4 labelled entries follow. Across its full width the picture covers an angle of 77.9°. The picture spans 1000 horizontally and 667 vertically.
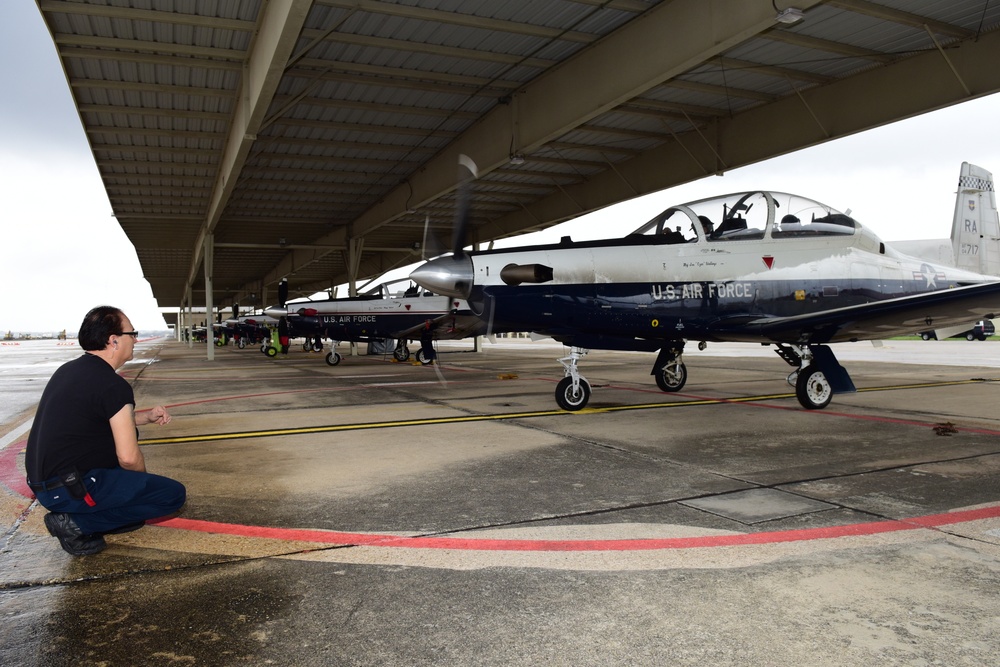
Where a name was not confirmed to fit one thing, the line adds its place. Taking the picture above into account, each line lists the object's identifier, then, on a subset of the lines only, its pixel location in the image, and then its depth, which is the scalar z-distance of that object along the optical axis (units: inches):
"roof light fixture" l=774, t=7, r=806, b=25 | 286.0
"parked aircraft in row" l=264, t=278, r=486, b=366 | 809.5
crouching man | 125.5
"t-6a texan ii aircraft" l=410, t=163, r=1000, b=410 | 301.0
